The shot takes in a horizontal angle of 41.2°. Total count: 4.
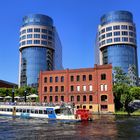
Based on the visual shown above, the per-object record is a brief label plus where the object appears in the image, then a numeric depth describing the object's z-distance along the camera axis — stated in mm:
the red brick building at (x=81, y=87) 64954
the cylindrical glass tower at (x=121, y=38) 128592
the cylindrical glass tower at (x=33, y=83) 129843
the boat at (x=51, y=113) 41486
